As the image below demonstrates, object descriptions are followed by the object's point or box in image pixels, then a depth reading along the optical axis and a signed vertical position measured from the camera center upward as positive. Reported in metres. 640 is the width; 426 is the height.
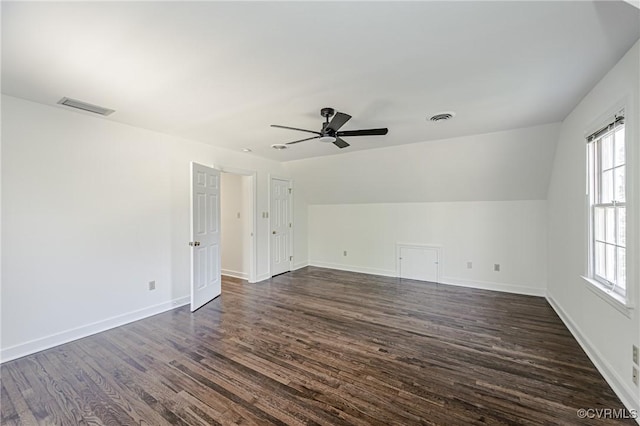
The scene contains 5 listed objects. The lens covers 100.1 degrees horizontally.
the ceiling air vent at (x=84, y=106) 2.66 +1.12
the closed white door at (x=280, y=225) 5.66 -0.27
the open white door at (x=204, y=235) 3.75 -0.33
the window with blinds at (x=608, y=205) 2.12 +0.06
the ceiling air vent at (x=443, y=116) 3.02 +1.12
